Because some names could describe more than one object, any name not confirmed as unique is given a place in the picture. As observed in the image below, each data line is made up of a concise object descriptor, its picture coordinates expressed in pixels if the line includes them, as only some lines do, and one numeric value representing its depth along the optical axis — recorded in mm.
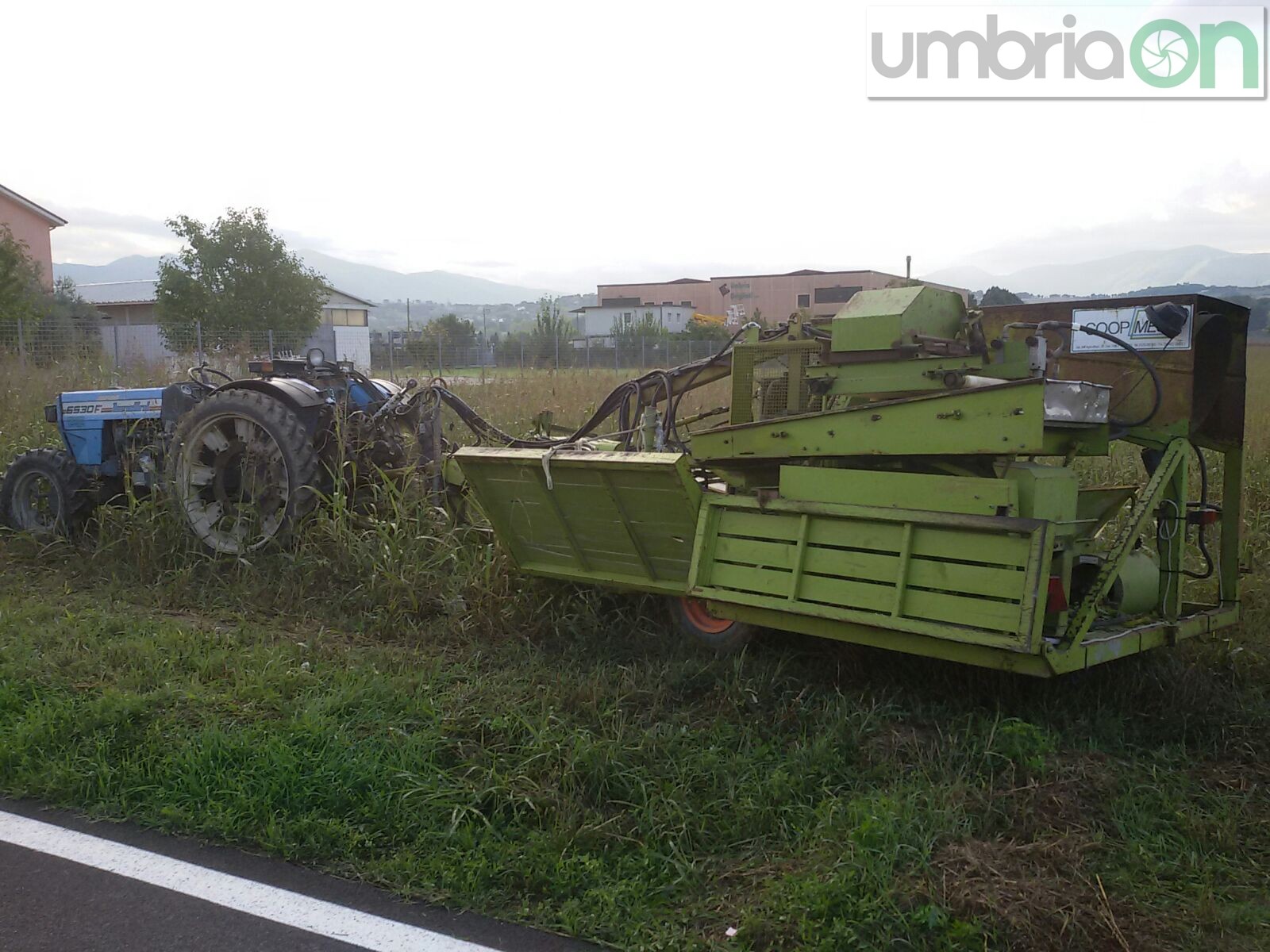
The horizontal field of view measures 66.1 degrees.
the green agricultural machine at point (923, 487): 3891
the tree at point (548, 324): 20938
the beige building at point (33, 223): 37156
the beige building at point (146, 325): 16406
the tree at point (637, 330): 21656
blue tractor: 6520
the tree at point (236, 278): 28109
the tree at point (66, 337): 14961
